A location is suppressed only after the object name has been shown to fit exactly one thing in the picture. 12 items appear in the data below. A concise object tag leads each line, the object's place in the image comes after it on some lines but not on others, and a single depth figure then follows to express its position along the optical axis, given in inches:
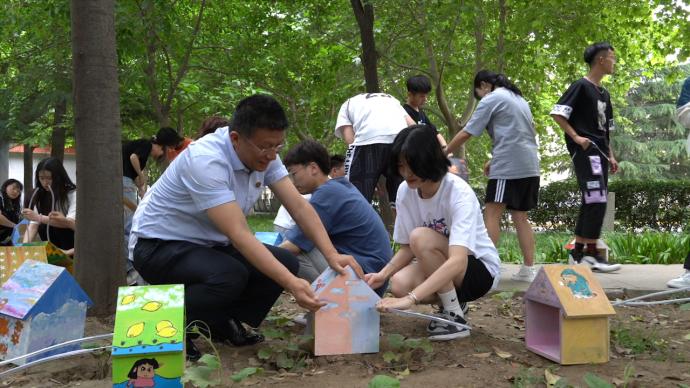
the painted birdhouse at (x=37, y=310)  117.6
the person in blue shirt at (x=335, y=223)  144.8
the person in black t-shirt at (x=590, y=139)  199.9
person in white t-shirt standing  214.8
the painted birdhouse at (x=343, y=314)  116.8
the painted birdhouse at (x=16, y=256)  171.5
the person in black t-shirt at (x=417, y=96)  228.2
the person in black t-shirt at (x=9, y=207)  286.7
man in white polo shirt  111.1
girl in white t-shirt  122.5
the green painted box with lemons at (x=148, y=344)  93.6
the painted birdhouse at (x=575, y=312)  111.0
